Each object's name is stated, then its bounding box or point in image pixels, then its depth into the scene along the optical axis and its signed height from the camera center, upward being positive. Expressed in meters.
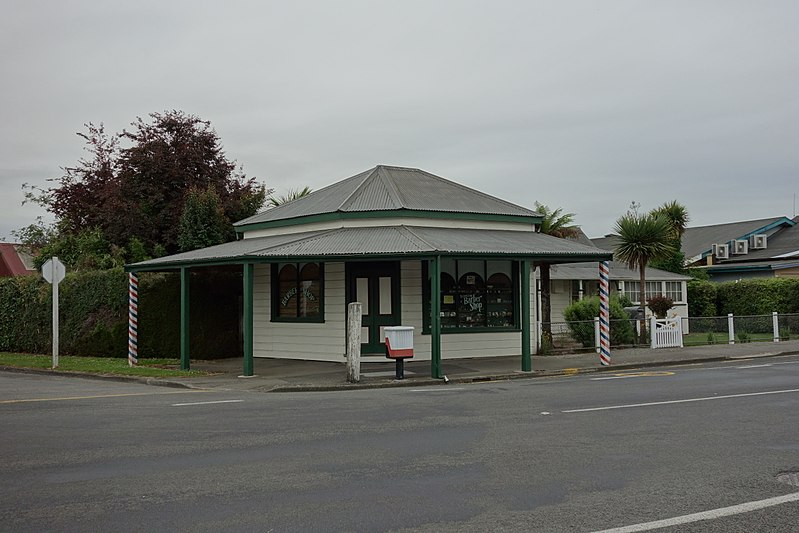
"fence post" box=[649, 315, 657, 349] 24.89 -0.51
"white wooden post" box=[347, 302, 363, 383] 16.89 -0.53
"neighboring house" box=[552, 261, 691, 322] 36.66 +1.54
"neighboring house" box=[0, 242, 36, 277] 55.34 +4.51
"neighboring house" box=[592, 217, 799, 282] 43.72 +3.94
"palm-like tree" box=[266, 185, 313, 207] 32.19 +5.14
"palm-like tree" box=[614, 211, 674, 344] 27.03 +2.59
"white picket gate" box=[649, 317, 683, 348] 24.98 -0.51
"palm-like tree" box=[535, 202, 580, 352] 25.02 +3.23
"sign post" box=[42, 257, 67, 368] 20.95 +1.35
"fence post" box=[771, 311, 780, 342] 27.61 -0.33
